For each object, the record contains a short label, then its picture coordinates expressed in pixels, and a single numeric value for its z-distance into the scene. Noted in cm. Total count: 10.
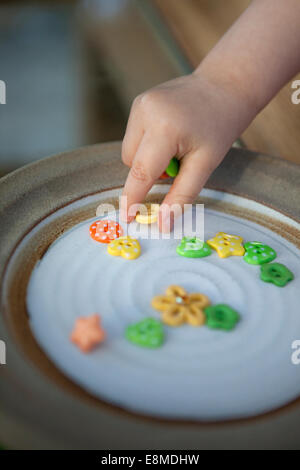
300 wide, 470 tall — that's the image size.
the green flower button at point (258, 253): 46
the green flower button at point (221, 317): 38
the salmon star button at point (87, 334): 34
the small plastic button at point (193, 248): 46
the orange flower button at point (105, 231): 47
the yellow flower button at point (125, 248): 44
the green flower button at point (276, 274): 43
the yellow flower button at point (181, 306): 38
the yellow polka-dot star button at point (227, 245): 46
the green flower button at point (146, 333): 35
